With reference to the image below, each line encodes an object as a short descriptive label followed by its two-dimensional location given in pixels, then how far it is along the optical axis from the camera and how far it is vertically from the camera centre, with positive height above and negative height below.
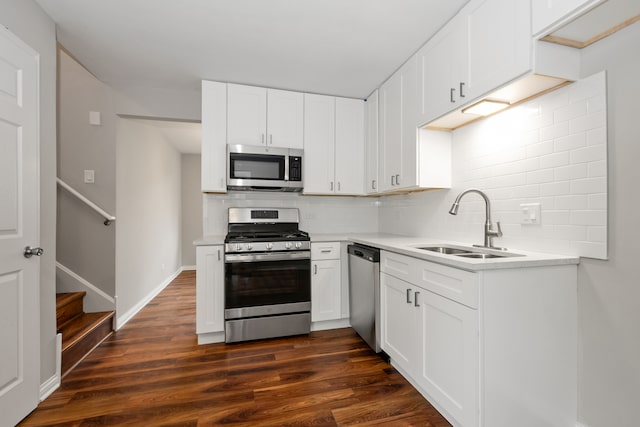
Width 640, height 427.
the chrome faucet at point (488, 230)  1.91 -0.11
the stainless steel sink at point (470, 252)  1.76 -0.27
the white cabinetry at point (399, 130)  2.37 +0.77
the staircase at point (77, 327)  2.15 -0.99
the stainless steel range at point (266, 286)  2.55 -0.68
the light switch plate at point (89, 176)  2.83 +0.37
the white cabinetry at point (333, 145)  3.08 +0.76
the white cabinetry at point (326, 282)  2.82 -0.70
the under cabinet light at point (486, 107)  1.80 +0.71
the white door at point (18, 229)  1.51 -0.09
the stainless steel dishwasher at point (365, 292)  2.34 -0.71
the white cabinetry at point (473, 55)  1.44 +0.96
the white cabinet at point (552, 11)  1.17 +0.89
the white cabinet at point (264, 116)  2.83 +1.00
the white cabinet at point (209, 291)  2.55 -0.71
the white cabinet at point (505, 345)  1.35 -0.67
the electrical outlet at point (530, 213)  1.67 +0.00
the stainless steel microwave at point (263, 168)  2.78 +0.46
